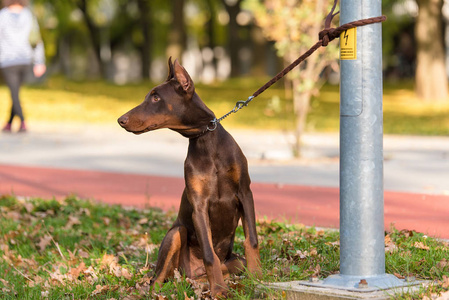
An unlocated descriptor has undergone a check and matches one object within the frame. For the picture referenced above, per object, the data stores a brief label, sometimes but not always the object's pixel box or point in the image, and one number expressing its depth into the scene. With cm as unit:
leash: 685
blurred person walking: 2483
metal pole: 691
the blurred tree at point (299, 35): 1869
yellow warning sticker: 691
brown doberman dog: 740
